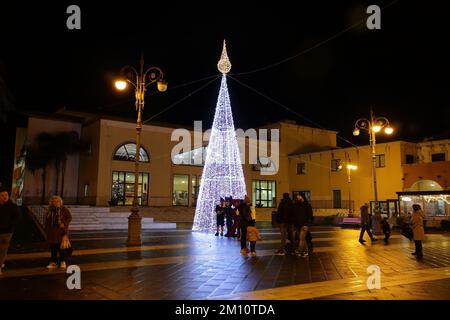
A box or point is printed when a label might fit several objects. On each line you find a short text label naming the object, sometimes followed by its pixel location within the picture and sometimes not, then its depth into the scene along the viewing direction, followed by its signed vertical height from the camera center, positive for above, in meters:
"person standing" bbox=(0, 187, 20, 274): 7.64 -0.27
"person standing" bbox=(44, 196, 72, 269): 8.73 -0.45
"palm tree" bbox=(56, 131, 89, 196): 29.09 +4.35
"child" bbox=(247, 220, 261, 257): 11.41 -0.79
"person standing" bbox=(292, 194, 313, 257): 10.90 -0.32
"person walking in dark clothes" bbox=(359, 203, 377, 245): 15.13 -0.44
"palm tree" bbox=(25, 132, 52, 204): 28.26 +3.50
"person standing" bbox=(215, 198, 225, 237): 17.75 -0.34
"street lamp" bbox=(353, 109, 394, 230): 18.80 +3.93
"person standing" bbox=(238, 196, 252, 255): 11.65 -0.34
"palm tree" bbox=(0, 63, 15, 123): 24.23 +6.76
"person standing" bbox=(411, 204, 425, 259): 11.30 -0.55
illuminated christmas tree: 19.78 +1.80
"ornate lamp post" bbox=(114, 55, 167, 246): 13.38 +4.13
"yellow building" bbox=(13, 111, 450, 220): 29.52 +2.87
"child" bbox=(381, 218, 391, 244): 15.90 -0.82
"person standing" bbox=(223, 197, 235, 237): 17.14 -0.46
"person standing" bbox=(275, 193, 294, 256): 11.27 -0.24
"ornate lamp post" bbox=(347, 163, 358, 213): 34.62 +2.53
